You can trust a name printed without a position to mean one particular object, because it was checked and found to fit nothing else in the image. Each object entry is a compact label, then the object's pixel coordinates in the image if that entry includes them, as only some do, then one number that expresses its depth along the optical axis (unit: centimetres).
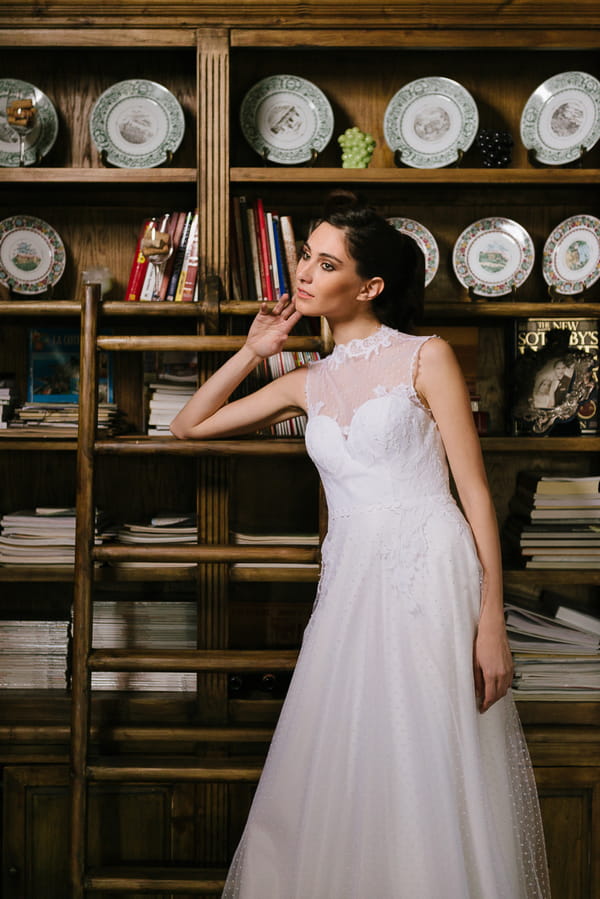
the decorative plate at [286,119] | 217
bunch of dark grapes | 215
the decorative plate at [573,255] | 220
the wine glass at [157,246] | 203
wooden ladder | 185
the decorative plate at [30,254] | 221
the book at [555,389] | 215
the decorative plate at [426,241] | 222
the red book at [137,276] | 212
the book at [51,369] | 231
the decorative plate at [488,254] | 223
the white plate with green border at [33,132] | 216
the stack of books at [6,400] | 211
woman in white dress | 145
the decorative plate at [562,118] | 218
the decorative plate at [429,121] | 218
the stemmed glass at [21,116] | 209
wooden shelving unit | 195
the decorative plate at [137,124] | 214
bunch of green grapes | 214
